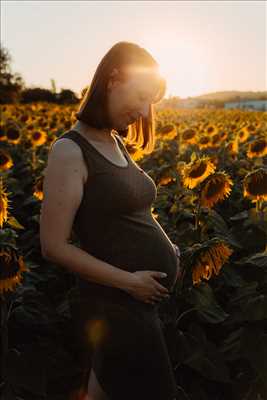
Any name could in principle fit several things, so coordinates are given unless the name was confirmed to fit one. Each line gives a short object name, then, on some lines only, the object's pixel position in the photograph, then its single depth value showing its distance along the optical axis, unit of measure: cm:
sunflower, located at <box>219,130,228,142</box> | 863
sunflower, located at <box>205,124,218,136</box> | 940
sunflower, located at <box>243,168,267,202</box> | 357
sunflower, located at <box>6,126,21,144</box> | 881
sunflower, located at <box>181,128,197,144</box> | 788
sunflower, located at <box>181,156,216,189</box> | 399
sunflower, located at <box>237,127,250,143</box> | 872
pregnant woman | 210
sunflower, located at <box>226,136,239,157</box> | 727
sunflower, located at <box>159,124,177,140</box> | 860
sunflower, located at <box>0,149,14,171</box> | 618
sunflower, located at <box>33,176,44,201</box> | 450
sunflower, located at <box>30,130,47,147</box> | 839
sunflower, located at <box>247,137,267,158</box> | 585
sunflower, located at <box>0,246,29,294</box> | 272
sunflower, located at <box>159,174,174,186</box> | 474
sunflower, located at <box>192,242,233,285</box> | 262
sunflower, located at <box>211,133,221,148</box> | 815
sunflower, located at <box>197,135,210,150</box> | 787
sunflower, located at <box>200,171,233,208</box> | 370
